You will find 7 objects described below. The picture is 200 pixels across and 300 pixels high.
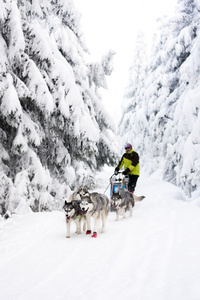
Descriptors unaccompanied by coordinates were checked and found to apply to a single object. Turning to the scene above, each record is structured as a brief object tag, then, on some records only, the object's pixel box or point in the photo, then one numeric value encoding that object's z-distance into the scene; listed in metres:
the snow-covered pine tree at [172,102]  8.67
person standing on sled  9.03
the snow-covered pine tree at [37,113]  7.24
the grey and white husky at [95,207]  5.14
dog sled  8.32
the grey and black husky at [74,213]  5.11
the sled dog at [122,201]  6.64
